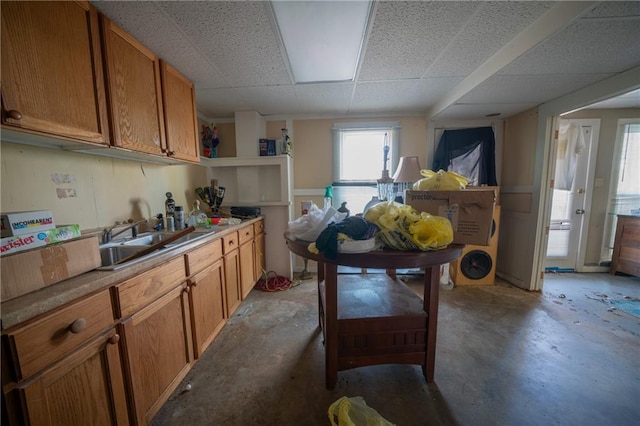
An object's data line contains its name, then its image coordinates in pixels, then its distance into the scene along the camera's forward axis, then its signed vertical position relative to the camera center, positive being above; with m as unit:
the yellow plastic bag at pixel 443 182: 1.29 +0.01
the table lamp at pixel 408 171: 2.59 +0.16
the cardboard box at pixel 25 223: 0.76 -0.12
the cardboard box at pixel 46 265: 0.70 -0.27
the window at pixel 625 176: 2.87 +0.08
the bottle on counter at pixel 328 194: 2.46 -0.09
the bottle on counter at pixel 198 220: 2.05 -0.30
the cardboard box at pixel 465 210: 1.20 -0.14
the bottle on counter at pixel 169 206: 2.02 -0.16
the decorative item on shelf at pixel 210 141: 2.86 +0.61
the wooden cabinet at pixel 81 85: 0.90 +0.54
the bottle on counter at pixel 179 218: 1.97 -0.26
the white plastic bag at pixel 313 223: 1.30 -0.22
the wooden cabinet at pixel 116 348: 0.67 -0.65
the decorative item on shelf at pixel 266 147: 2.89 +0.52
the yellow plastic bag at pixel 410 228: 1.12 -0.22
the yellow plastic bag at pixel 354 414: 1.02 -1.08
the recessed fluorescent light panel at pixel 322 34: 1.28 +1.02
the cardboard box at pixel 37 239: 0.74 -0.18
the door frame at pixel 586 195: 2.56 -0.17
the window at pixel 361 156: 3.07 +0.41
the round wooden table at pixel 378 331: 1.33 -0.89
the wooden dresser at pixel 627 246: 2.73 -0.81
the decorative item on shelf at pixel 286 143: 2.88 +0.56
